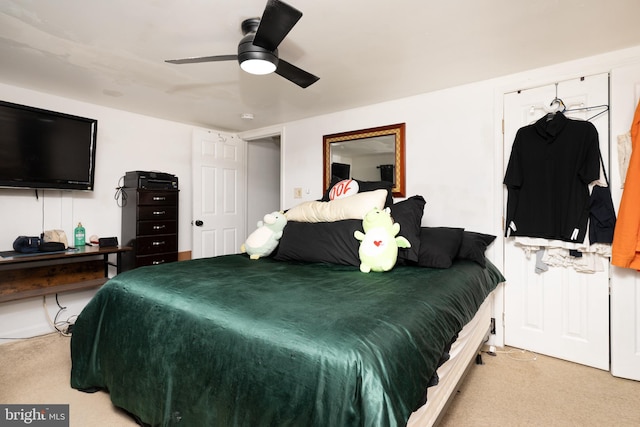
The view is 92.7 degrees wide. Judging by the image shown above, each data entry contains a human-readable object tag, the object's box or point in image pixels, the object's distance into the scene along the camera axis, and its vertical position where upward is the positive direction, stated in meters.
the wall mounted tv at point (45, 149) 2.63 +0.58
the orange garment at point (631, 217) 1.98 -0.02
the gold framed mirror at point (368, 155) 3.13 +0.63
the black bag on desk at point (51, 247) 2.68 -0.32
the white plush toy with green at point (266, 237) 2.48 -0.21
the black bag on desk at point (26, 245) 2.62 -0.29
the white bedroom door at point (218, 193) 3.97 +0.26
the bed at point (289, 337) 0.94 -0.48
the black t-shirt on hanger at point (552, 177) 2.22 +0.27
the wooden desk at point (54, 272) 2.59 -0.60
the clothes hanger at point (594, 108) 2.21 +0.78
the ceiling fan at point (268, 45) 1.46 +0.94
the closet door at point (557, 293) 2.23 -0.63
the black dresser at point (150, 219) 3.26 -0.08
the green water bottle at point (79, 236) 3.11 -0.26
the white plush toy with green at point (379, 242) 1.95 -0.19
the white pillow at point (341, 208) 2.32 +0.03
